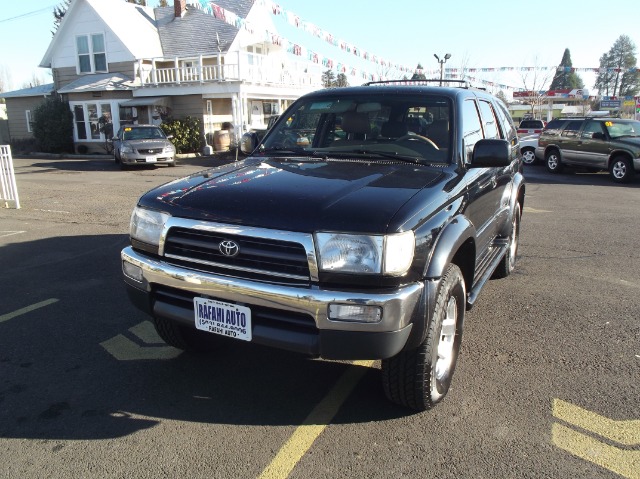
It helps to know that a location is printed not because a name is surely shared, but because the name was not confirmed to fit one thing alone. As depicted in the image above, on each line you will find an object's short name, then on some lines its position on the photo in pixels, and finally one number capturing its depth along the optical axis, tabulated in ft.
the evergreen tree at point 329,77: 214.94
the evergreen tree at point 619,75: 275.18
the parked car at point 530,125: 97.76
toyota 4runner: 8.27
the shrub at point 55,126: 82.74
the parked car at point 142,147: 56.08
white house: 75.72
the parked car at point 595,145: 45.01
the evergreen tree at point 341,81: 183.52
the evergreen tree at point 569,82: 299.25
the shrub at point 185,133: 72.59
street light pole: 88.79
